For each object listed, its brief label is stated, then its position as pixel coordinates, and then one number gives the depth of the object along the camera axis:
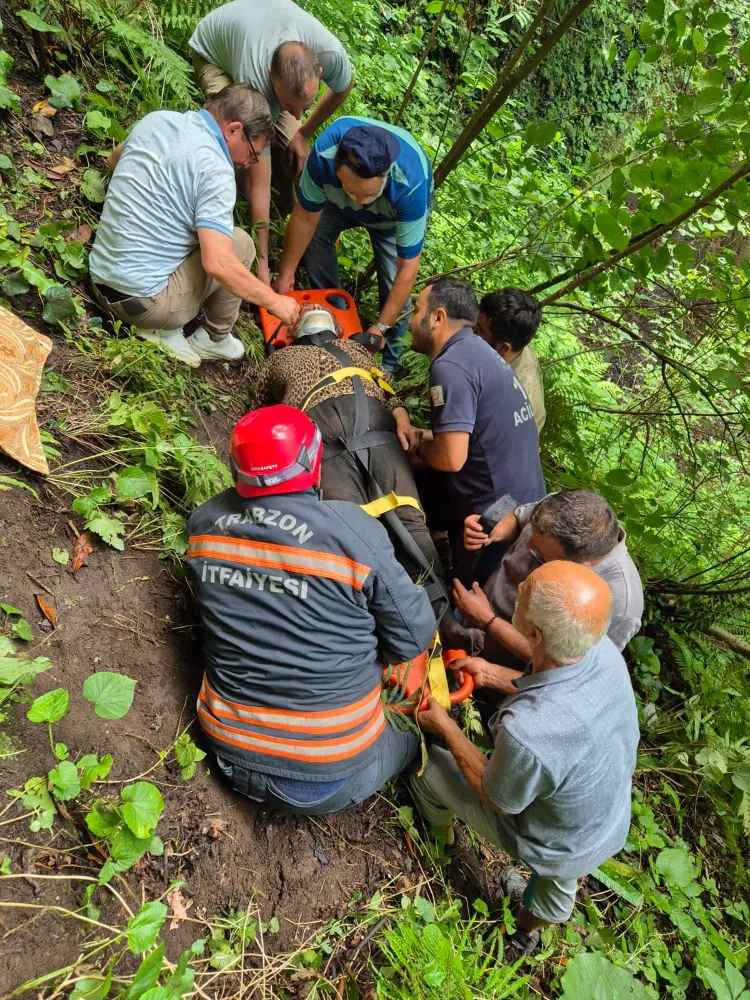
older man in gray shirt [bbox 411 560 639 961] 2.30
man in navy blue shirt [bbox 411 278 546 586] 3.54
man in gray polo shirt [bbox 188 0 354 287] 3.80
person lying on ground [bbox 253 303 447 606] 3.35
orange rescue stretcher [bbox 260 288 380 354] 4.19
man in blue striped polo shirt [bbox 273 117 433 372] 3.69
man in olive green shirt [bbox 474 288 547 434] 3.86
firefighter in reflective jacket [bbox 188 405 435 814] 2.31
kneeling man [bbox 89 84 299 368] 3.18
